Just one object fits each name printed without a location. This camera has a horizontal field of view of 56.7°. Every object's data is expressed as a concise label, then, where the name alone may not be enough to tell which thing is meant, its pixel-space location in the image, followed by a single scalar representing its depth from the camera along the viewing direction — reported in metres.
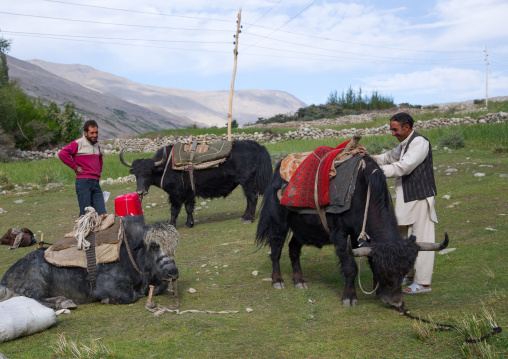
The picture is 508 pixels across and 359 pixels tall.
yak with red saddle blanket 3.61
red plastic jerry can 5.95
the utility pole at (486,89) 37.34
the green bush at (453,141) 14.13
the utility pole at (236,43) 20.20
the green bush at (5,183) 13.62
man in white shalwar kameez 4.20
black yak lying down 4.09
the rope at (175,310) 3.86
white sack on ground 3.27
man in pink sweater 6.00
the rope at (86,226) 4.25
